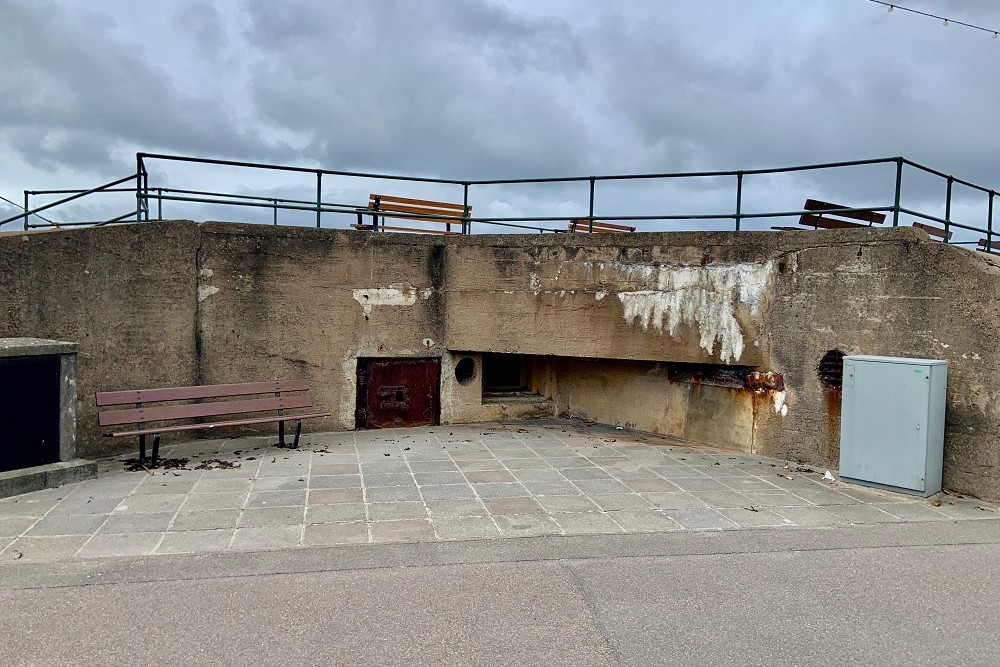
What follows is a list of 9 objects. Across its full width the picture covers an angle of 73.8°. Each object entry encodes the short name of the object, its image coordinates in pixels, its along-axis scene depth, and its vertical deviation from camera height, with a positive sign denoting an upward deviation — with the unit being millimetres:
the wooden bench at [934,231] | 8898 +1358
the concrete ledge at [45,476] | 6434 -1780
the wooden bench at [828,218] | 8344 +1448
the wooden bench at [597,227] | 11572 +1663
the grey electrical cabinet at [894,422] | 7020 -1008
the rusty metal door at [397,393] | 10203 -1264
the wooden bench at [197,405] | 7672 -1269
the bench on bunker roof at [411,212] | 10453 +1649
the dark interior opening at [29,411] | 6547 -1131
